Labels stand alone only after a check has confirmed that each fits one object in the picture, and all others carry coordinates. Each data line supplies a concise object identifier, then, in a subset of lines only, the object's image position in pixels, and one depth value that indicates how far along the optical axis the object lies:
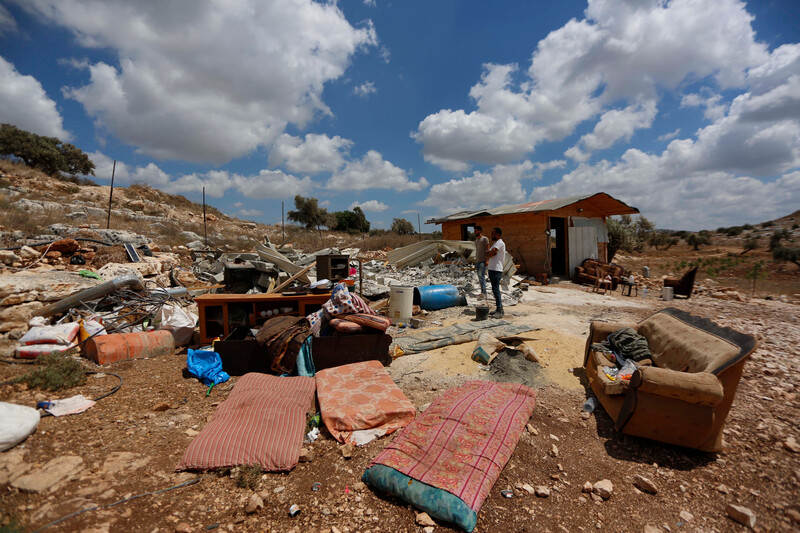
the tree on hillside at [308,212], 37.00
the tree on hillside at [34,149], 22.14
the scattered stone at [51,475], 2.02
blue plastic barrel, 7.37
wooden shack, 12.10
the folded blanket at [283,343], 4.03
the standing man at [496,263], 6.55
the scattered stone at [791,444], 2.50
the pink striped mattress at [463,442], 2.06
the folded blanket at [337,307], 4.29
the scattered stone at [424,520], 1.87
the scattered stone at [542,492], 2.12
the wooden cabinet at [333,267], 5.93
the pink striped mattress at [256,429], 2.37
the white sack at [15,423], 2.33
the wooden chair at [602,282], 10.56
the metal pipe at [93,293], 5.39
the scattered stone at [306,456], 2.46
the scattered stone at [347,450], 2.48
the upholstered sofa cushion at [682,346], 2.65
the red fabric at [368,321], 4.19
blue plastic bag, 3.85
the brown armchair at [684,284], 9.30
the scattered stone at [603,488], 2.12
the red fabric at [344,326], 4.10
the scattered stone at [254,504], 1.96
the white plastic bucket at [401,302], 6.27
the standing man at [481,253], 7.24
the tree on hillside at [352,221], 39.47
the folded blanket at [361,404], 2.78
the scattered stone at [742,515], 1.86
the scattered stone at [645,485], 2.16
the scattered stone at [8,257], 6.85
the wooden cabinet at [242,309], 4.82
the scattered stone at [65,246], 7.84
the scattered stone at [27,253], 7.34
